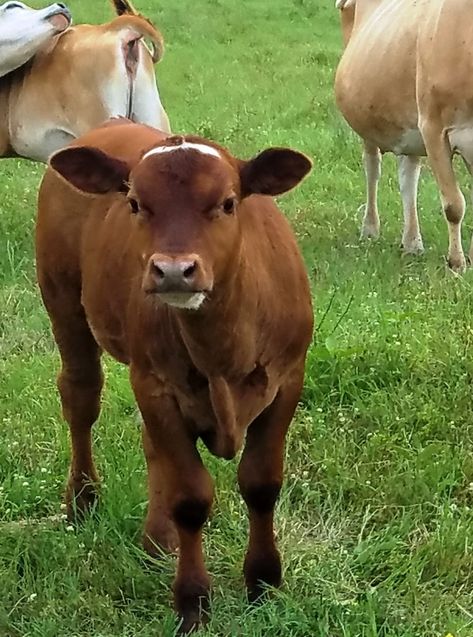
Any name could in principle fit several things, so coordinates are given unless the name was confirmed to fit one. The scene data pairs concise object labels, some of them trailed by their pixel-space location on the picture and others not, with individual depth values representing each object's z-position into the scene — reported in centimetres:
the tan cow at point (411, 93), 721
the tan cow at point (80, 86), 718
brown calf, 315
